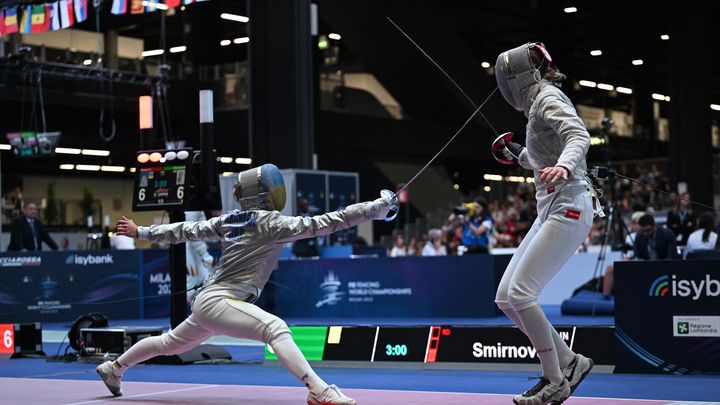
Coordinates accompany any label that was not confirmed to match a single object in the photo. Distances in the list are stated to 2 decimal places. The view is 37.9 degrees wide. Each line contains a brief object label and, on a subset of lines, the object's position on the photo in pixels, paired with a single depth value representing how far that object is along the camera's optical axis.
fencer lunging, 6.18
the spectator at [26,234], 17.50
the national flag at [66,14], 19.03
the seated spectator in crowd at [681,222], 15.84
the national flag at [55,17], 19.28
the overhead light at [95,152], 30.97
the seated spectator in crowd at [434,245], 18.73
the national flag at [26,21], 19.44
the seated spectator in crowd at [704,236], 13.98
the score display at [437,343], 8.48
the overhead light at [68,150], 30.72
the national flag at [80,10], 18.66
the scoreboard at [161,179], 9.53
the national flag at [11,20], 19.78
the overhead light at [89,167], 34.88
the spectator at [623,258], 13.92
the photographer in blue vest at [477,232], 15.80
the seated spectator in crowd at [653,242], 12.99
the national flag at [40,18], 19.28
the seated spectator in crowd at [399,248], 20.39
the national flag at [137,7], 18.77
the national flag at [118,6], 18.58
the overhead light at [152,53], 31.86
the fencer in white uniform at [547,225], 5.59
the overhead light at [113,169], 35.58
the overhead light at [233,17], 32.41
